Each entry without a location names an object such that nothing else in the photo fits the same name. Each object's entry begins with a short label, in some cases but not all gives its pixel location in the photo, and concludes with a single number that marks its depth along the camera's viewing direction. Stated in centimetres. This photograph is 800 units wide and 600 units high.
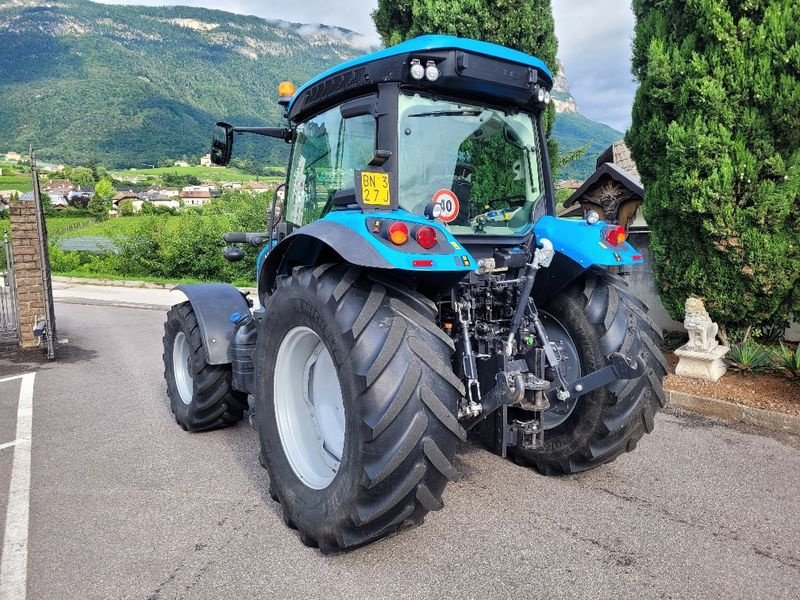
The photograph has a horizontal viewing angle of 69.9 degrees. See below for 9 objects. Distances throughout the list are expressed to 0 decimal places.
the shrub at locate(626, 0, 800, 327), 551
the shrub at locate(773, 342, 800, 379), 536
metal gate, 898
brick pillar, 876
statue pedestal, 584
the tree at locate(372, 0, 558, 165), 839
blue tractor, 251
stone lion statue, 598
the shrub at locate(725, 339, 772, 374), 582
